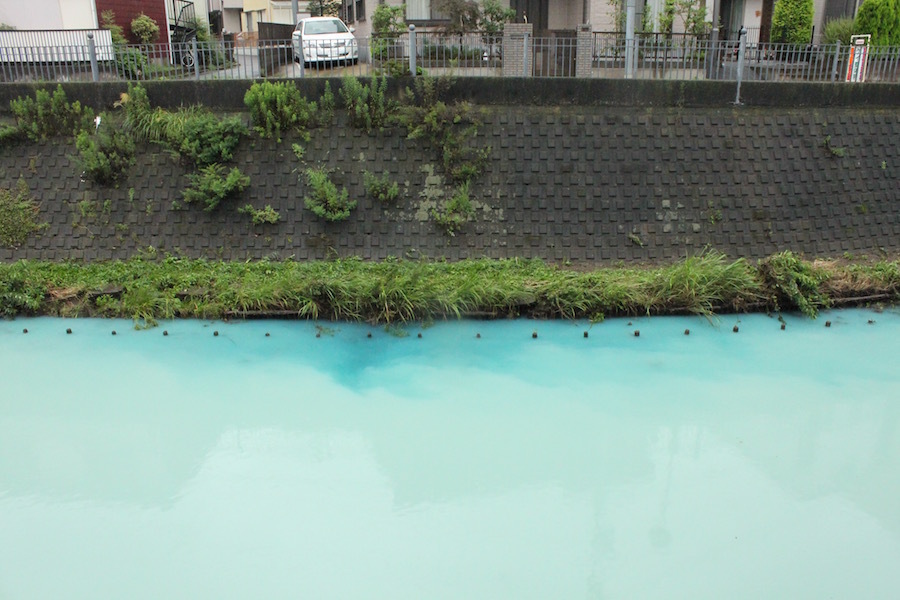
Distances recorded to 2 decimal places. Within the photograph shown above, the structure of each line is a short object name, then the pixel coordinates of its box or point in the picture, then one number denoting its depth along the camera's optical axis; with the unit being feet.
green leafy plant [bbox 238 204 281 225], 33.73
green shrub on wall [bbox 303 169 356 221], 33.32
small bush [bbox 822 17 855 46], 45.65
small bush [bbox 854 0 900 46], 44.29
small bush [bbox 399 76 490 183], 34.65
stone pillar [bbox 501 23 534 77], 38.04
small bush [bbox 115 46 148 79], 37.52
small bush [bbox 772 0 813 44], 46.88
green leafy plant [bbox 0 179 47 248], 33.91
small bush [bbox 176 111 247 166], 34.42
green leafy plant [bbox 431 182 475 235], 33.55
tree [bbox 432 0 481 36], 46.85
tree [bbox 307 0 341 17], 75.41
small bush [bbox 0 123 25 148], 35.55
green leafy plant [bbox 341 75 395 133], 35.24
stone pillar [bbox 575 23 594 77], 37.70
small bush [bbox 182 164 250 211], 33.50
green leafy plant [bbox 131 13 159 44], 52.51
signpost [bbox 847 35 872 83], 37.37
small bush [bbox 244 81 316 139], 34.96
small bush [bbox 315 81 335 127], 35.68
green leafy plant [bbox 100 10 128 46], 48.16
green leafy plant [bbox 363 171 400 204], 33.91
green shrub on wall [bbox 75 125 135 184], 34.40
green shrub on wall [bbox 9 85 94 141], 35.96
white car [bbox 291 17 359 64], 37.68
